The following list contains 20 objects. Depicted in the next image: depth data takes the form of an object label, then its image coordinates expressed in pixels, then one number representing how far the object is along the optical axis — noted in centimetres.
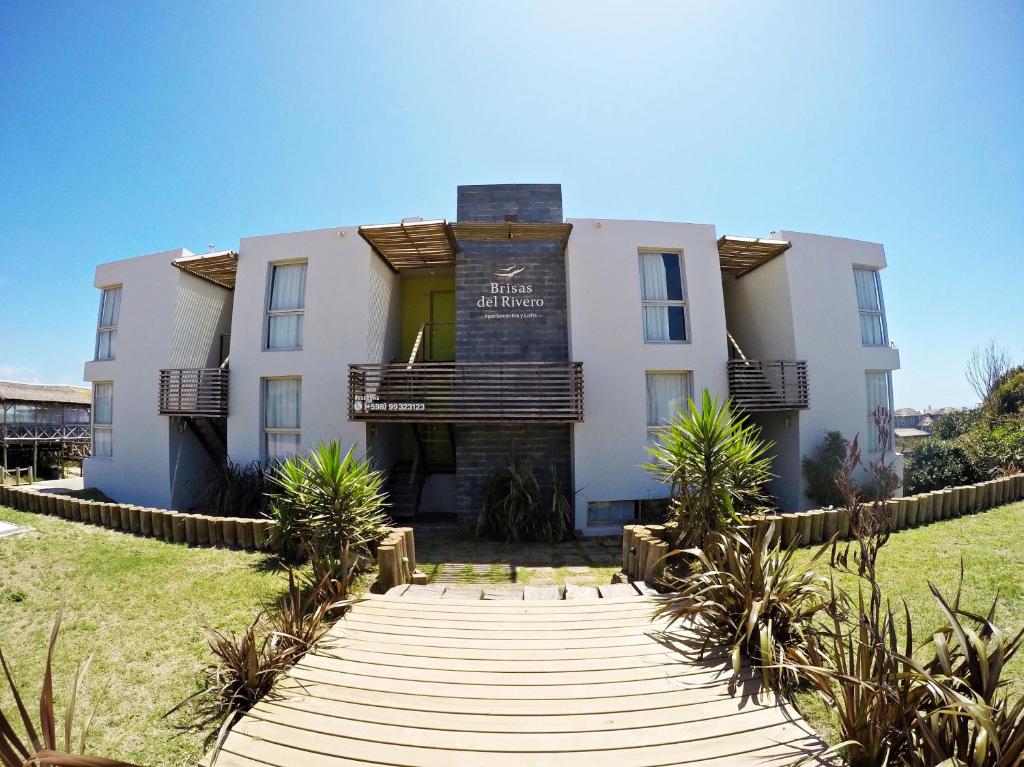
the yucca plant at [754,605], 357
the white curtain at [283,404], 1085
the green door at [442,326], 1307
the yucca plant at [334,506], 584
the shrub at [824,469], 995
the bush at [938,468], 1084
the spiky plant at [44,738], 188
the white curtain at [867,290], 1154
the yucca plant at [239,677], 331
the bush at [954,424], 1942
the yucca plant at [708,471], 563
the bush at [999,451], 1145
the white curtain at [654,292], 1041
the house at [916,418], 4362
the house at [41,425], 2116
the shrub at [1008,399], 1973
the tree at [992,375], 2642
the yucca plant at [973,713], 213
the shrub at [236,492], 981
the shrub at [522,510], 907
